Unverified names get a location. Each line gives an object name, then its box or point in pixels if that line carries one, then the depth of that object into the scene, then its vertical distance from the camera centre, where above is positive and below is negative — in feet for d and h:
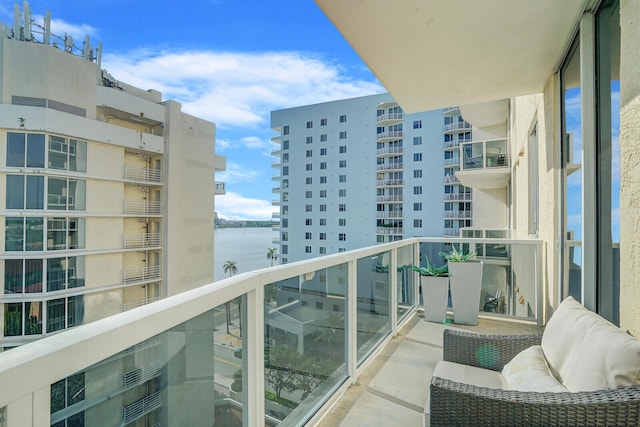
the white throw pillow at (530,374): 4.08 -2.10
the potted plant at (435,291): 12.59 -2.75
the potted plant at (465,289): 12.33 -2.58
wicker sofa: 3.17 -1.86
